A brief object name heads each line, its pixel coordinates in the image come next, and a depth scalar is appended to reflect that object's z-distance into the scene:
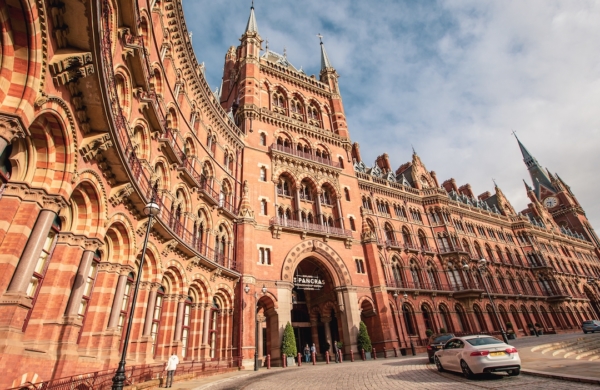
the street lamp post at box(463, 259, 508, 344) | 19.32
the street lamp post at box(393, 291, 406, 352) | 28.78
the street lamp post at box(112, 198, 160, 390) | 7.16
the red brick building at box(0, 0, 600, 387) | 7.48
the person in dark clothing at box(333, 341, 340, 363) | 21.78
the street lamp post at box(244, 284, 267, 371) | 17.88
